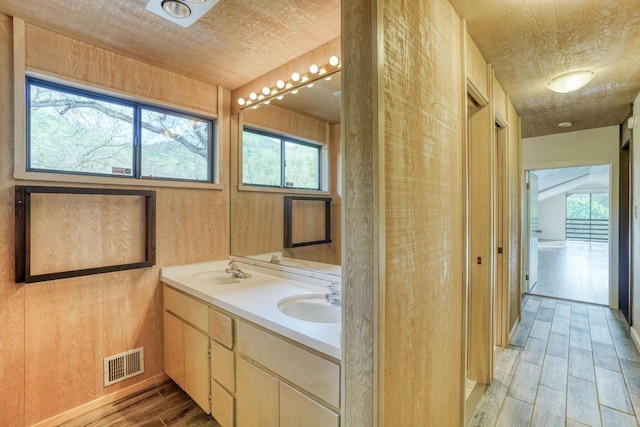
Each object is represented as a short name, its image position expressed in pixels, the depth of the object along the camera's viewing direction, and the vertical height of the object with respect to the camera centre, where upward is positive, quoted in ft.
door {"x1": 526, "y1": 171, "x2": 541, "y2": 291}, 14.35 -0.82
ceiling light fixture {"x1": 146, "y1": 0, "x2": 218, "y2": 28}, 5.06 +3.65
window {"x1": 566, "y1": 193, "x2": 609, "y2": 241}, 36.17 -0.57
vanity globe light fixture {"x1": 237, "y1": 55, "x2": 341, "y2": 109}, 6.33 +3.16
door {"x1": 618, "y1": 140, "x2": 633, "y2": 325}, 11.58 -0.63
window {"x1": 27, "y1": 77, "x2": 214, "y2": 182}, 6.03 +1.80
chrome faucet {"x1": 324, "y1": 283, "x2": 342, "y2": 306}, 5.37 -1.55
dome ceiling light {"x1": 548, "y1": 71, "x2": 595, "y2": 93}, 7.13 +3.28
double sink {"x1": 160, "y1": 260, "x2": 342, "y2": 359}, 4.04 -1.66
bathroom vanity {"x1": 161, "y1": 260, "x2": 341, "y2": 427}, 3.87 -2.20
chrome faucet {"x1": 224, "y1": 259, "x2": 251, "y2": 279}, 7.48 -1.54
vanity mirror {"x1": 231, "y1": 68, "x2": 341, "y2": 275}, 6.32 +1.03
